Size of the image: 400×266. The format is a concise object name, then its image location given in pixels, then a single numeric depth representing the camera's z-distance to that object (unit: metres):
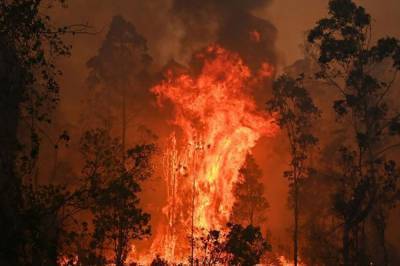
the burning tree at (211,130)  55.53
